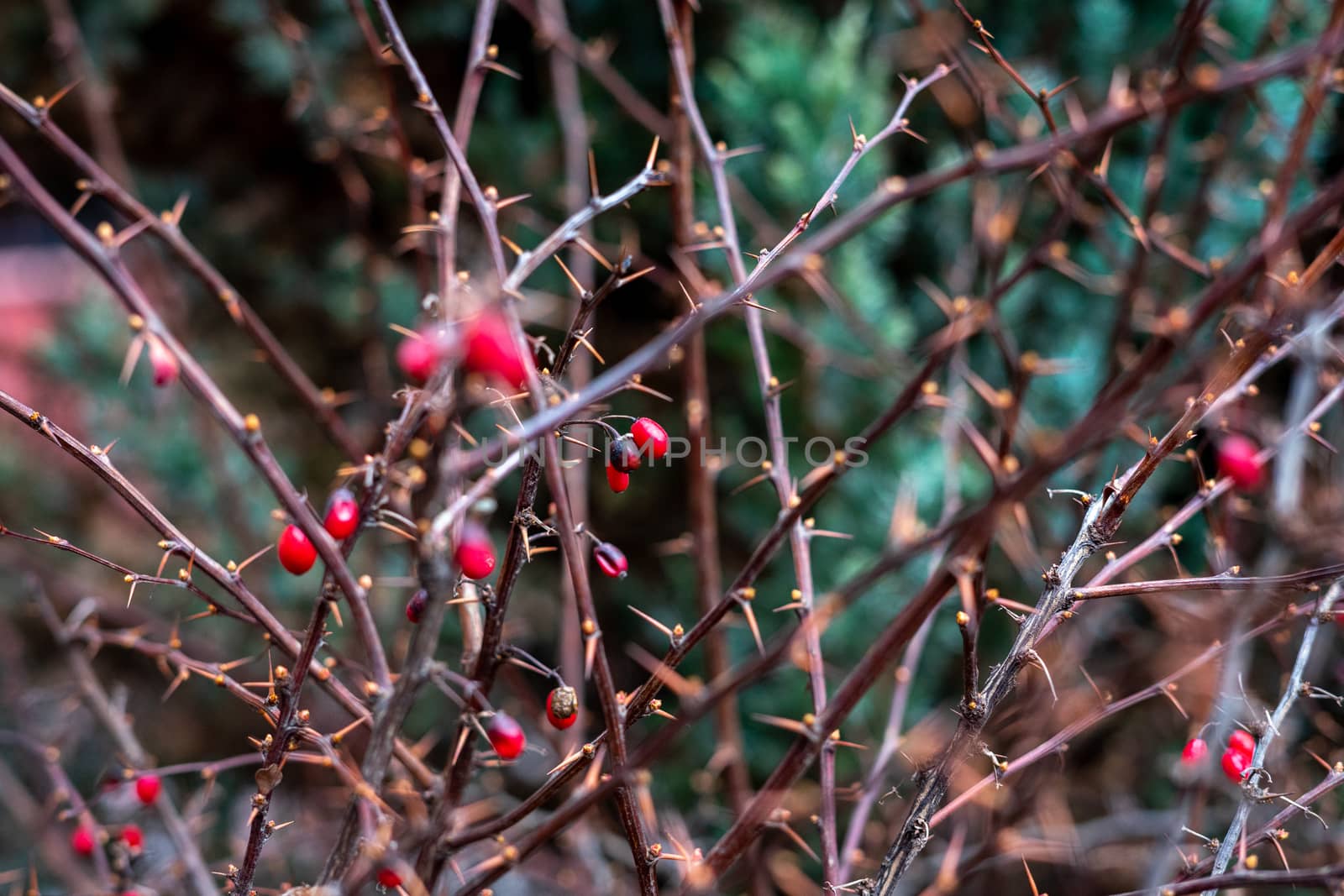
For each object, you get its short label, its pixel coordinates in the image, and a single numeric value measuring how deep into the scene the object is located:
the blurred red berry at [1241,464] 0.45
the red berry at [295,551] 0.47
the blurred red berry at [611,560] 0.48
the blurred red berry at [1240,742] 0.51
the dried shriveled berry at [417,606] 0.47
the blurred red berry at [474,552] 0.44
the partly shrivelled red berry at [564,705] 0.46
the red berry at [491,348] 0.41
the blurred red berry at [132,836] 0.54
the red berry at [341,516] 0.46
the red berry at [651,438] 0.49
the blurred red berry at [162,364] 0.44
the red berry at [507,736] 0.46
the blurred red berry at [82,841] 0.55
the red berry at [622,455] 0.48
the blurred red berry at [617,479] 0.48
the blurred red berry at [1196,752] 0.48
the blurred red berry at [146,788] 0.53
